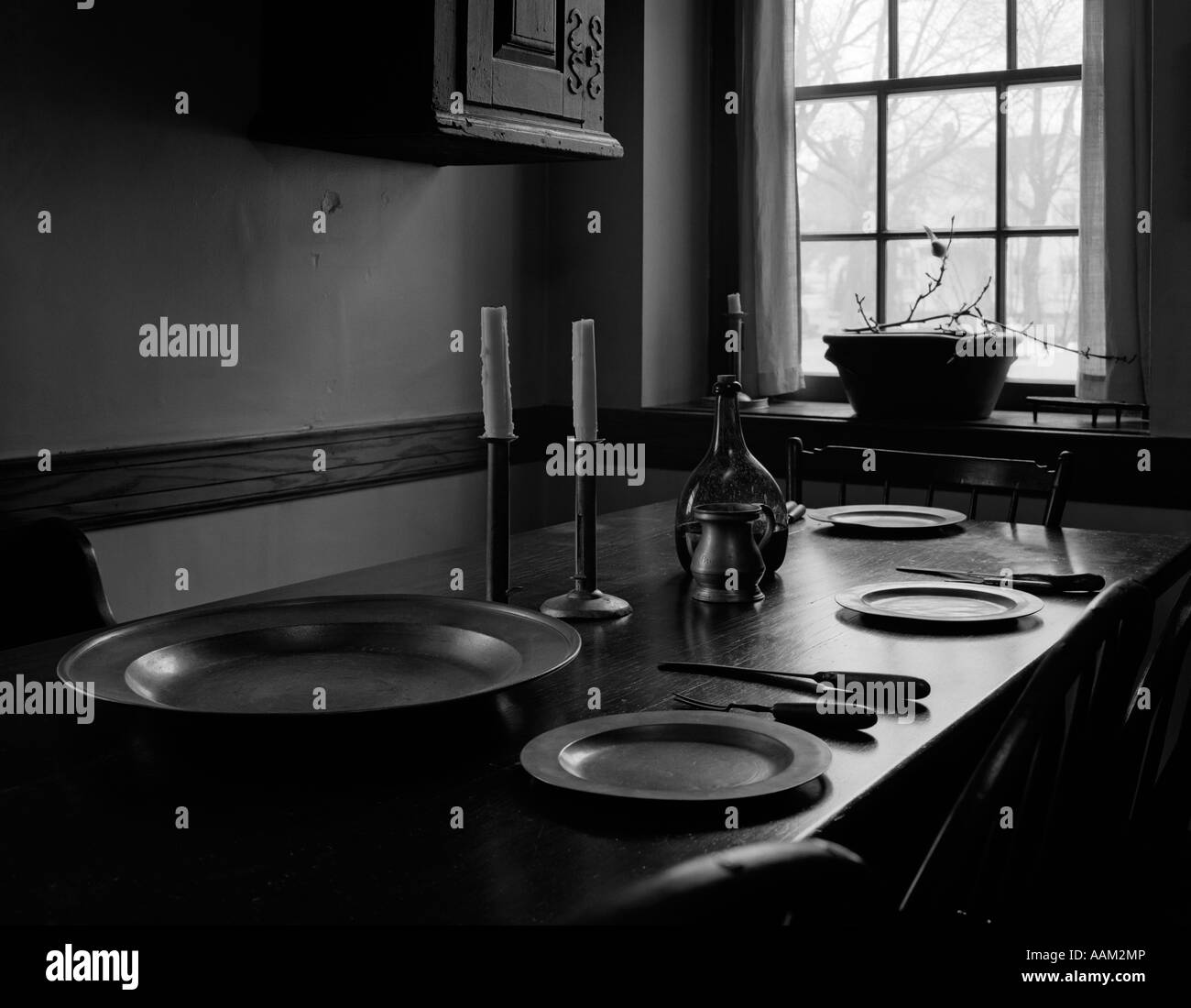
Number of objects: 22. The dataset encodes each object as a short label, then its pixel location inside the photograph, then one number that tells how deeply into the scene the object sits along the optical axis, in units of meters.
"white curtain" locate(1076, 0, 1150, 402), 2.85
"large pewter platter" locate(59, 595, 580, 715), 1.20
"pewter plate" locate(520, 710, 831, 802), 0.95
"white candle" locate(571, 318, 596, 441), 1.54
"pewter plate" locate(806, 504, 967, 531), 2.26
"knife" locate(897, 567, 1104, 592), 1.73
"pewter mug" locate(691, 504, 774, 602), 1.67
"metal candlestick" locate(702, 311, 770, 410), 3.29
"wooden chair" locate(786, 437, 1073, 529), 2.34
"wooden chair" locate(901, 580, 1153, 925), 0.82
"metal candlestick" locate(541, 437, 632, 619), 1.58
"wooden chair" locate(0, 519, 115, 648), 1.81
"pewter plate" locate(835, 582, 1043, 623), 1.56
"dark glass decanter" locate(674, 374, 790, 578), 1.78
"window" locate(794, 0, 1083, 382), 3.18
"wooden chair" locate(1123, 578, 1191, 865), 1.32
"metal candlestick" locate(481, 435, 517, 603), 1.46
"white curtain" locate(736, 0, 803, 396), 3.39
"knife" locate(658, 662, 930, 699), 1.23
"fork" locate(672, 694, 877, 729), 1.11
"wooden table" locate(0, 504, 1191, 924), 0.79
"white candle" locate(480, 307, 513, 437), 1.44
